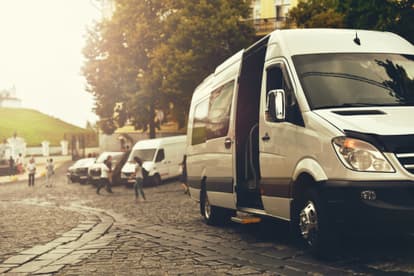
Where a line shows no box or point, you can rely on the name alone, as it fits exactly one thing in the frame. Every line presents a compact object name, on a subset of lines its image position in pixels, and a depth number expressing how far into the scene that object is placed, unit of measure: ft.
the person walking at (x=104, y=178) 89.66
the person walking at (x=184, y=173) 76.01
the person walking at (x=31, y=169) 120.16
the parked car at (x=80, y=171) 119.65
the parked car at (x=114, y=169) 107.32
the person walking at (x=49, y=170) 115.99
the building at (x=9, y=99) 449.06
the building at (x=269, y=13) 141.59
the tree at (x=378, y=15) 57.72
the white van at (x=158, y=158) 101.48
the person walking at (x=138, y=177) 72.08
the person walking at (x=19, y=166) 192.44
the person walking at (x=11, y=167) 180.14
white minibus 22.59
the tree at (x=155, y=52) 112.78
